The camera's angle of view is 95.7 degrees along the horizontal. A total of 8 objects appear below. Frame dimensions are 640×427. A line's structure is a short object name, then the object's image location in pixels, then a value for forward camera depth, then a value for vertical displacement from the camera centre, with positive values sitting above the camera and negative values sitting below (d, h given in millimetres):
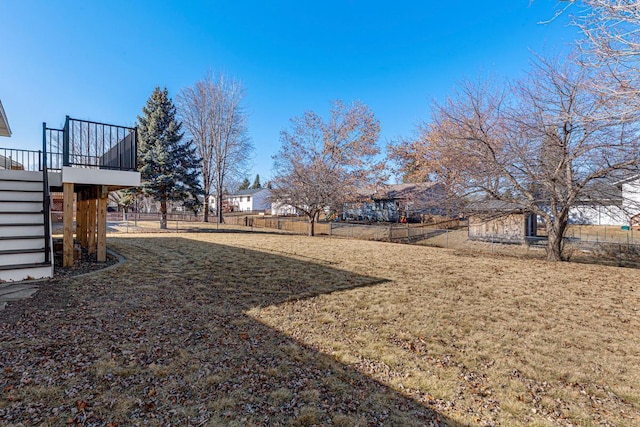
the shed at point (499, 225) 11469 -649
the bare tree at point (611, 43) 3127 +2000
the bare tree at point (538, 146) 8422 +2158
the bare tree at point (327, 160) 17078 +3738
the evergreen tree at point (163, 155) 18422 +3939
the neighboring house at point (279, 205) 18034 +625
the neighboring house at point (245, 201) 47331 +2523
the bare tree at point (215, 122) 23641 +7838
